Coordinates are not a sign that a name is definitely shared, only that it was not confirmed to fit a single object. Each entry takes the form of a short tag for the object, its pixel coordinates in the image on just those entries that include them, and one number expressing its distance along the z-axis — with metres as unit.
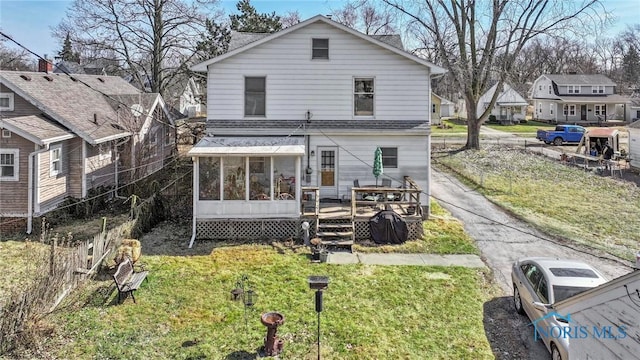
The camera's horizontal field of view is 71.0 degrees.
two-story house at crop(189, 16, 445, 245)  17.64
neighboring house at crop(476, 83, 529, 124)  60.44
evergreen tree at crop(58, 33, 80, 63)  60.59
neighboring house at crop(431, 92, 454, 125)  59.85
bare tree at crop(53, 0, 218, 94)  33.38
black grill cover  15.53
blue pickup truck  40.19
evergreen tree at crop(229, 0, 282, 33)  40.91
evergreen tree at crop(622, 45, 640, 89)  91.62
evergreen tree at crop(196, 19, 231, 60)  36.41
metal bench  10.55
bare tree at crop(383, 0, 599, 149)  35.00
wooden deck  15.39
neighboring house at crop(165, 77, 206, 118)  58.50
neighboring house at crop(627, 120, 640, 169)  27.62
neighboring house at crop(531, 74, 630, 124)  58.69
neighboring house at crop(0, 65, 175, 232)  16.45
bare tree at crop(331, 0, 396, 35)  56.75
